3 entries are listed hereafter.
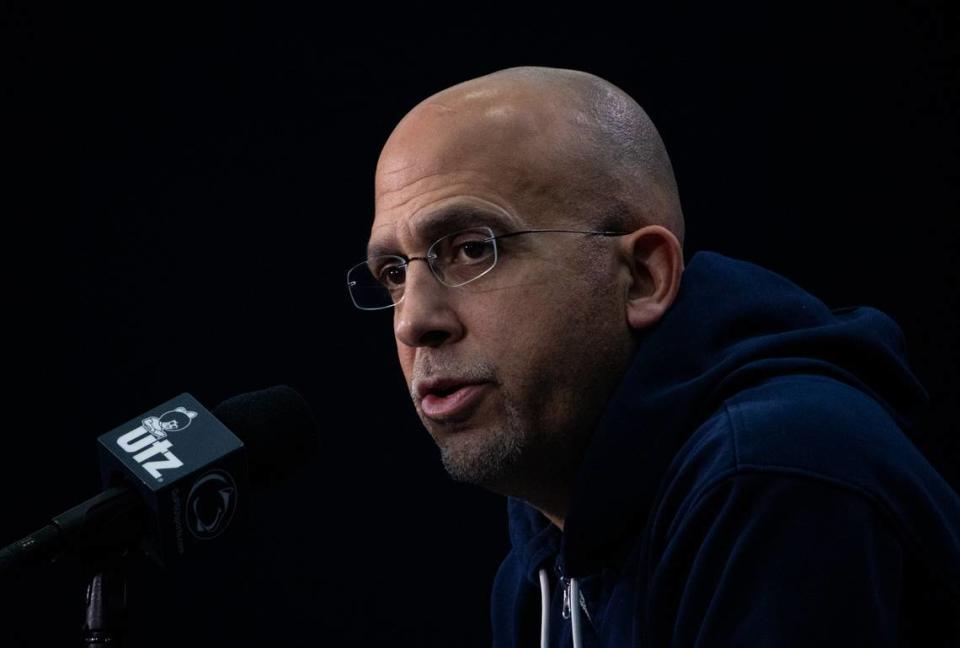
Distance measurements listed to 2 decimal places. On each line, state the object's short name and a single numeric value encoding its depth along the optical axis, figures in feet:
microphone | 11.80
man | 11.87
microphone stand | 11.76
